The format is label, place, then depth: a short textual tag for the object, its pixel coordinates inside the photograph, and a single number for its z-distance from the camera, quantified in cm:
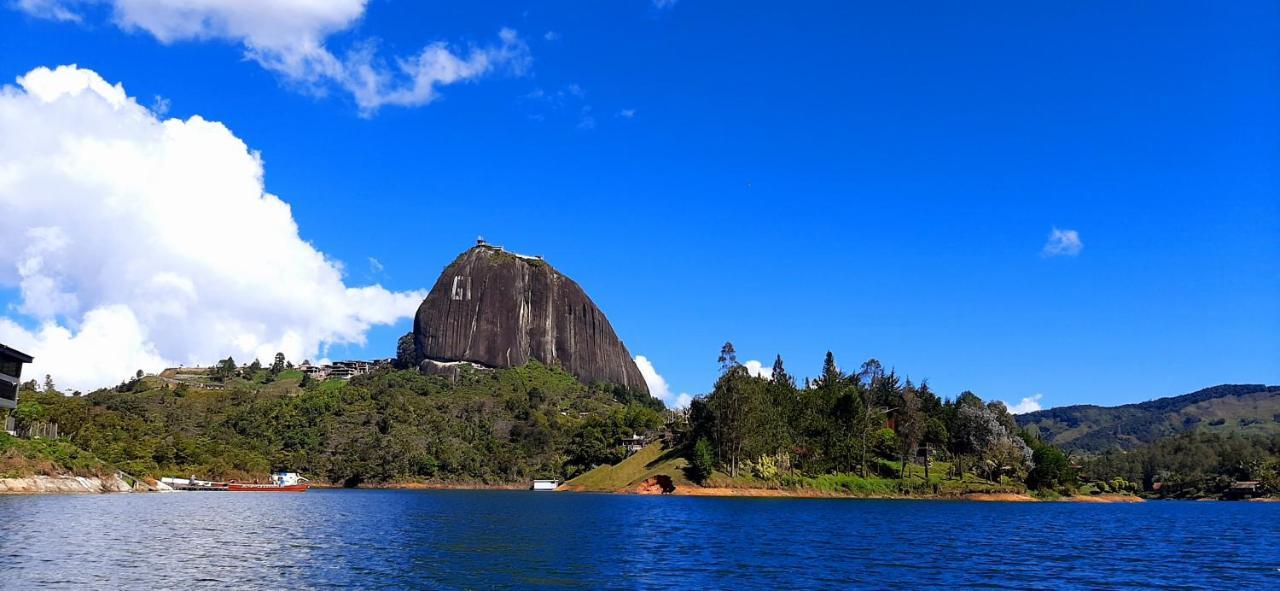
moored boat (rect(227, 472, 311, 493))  17000
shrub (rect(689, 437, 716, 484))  15525
